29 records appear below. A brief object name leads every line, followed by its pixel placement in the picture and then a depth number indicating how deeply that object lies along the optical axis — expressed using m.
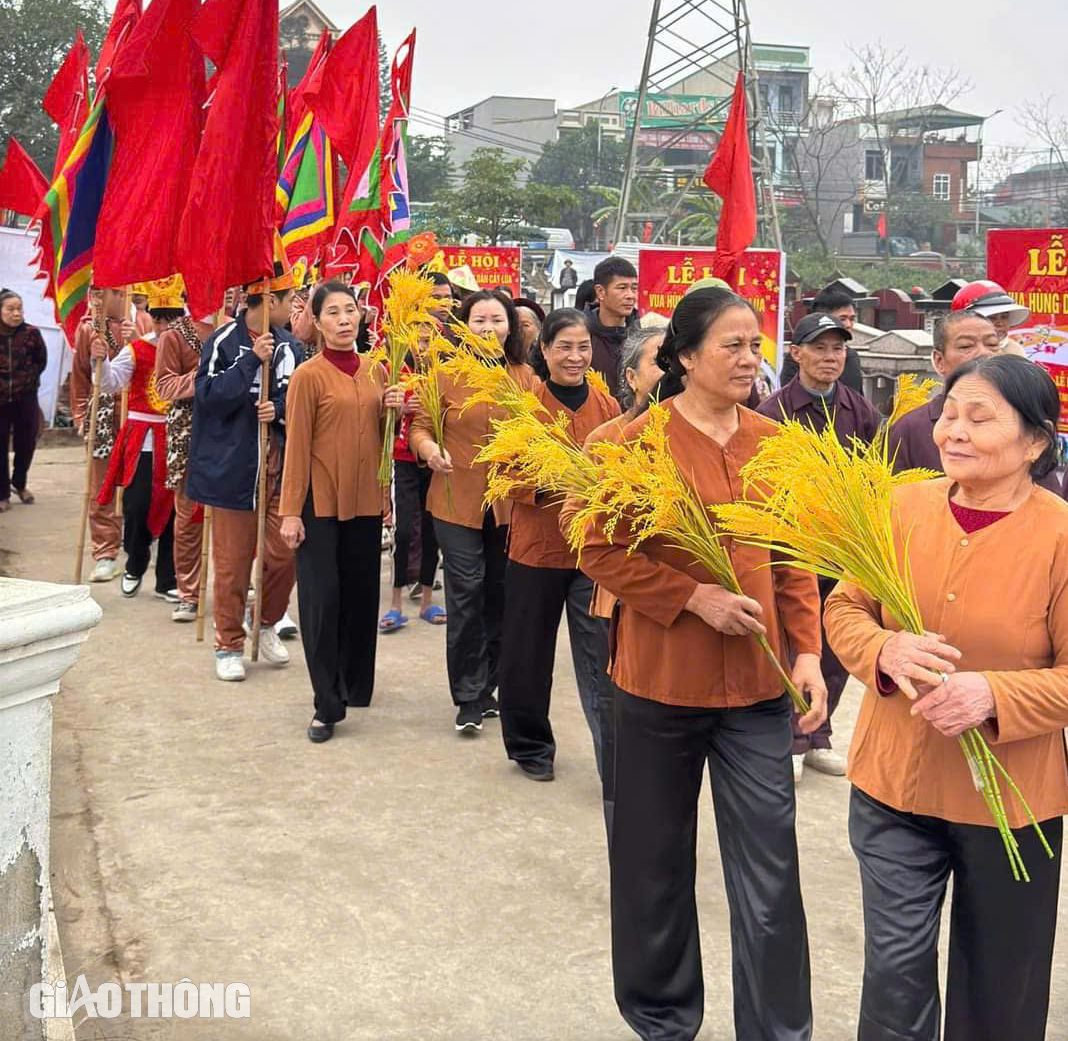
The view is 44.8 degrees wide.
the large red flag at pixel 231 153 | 5.90
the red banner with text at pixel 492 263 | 13.42
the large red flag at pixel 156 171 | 6.12
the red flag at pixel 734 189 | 8.04
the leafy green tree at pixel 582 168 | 58.19
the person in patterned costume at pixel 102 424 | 9.12
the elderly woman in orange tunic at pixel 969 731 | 2.59
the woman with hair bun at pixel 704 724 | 3.13
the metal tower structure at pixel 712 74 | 17.42
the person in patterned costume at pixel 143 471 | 8.52
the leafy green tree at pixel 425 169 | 48.56
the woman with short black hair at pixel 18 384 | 11.67
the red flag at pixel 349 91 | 7.90
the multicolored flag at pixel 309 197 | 7.88
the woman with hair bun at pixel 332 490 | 5.81
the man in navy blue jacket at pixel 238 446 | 6.59
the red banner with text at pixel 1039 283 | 6.97
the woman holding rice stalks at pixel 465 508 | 5.94
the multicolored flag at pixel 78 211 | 6.66
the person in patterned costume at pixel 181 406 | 7.42
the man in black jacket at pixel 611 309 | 6.89
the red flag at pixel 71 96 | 8.20
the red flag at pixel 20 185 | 10.18
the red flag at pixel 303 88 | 8.12
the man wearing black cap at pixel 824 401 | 5.27
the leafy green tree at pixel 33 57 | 25.58
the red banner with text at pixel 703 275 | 9.80
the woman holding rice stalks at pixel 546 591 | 5.15
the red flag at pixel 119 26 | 6.76
